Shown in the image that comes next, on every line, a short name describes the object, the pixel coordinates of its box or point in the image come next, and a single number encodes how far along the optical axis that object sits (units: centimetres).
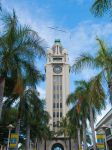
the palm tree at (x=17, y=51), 1978
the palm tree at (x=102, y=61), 2004
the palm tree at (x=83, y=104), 3652
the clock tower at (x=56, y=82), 10362
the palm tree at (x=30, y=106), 3706
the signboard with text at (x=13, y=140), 2716
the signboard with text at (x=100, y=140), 2602
